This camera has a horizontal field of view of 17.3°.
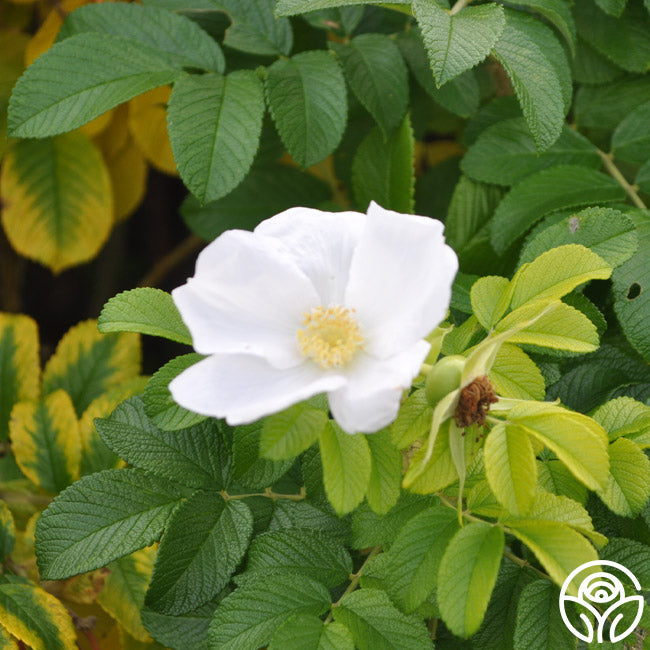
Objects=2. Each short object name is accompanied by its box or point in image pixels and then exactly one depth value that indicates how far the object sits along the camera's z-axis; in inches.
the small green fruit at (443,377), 21.4
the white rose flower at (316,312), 20.9
